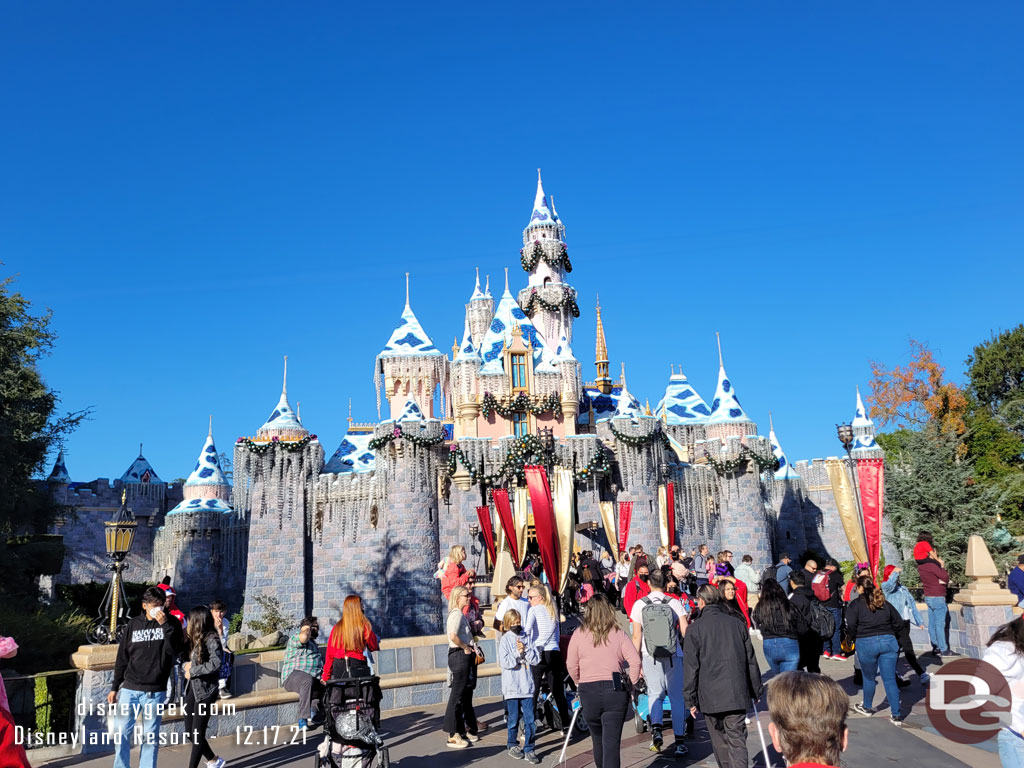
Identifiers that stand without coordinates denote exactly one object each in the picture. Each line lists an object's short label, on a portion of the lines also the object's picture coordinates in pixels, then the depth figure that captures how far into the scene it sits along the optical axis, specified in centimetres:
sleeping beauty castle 2795
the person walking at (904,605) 923
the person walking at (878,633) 781
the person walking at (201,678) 675
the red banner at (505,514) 2281
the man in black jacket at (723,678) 567
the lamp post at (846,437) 1464
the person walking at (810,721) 267
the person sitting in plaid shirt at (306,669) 770
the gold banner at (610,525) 2736
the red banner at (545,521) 1244
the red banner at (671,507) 2884
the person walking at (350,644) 612
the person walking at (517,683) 730
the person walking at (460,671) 777
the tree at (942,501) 1908
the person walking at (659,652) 720
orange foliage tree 3784
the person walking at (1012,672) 413
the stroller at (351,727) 594
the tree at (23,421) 2080
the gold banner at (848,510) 1434
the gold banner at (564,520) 1261
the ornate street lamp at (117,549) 951
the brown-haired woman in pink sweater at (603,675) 579
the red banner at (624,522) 2738
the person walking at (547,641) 769
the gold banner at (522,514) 2553
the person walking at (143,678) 630
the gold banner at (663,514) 2883
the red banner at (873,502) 1438
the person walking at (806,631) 816
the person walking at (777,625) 761
